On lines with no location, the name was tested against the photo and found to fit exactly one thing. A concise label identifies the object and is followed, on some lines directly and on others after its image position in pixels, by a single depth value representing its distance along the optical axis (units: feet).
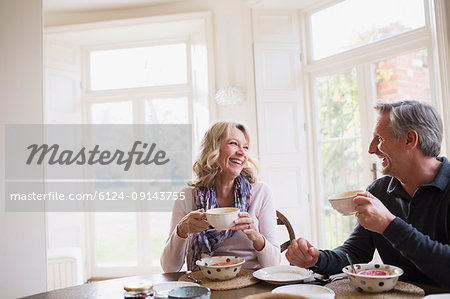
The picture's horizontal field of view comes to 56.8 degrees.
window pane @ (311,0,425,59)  10.96
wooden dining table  4.10
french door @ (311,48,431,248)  11.03
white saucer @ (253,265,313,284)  4.38
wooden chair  6.47
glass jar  3.35
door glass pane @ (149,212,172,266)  15.79
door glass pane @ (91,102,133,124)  16.20
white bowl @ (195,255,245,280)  4.52
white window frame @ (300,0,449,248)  10.07
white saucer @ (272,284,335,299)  3.77
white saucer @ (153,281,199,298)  4.26
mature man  4.51
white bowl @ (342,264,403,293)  3.80
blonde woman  5.65
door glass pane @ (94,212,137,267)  15.93
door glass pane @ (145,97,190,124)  15.90
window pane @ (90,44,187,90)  16.01
